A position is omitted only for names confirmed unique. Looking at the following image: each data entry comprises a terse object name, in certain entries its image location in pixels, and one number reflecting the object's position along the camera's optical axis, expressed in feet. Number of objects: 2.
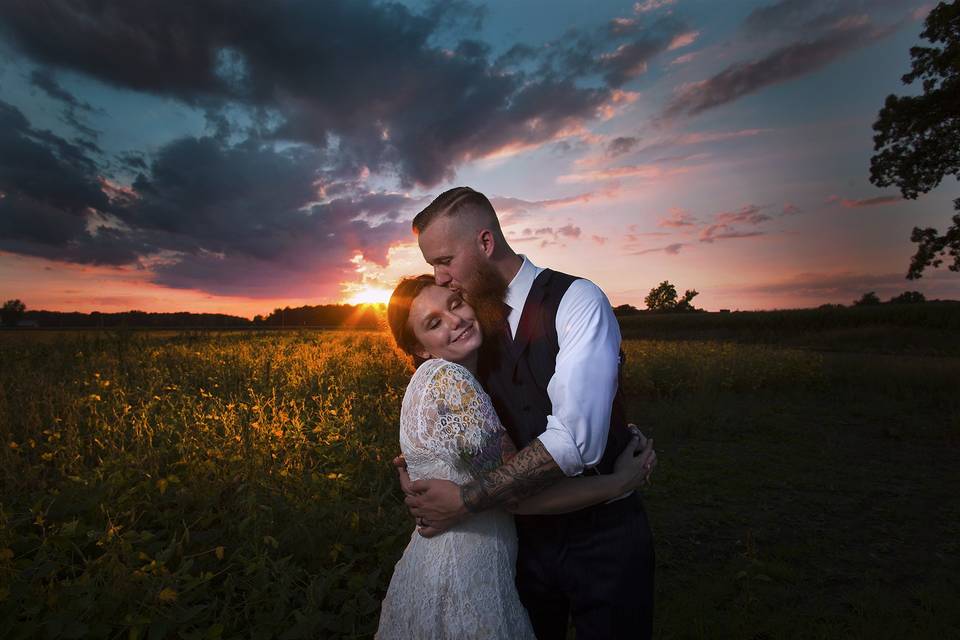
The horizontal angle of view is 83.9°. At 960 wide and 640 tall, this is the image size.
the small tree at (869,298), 170.71
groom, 5.76
